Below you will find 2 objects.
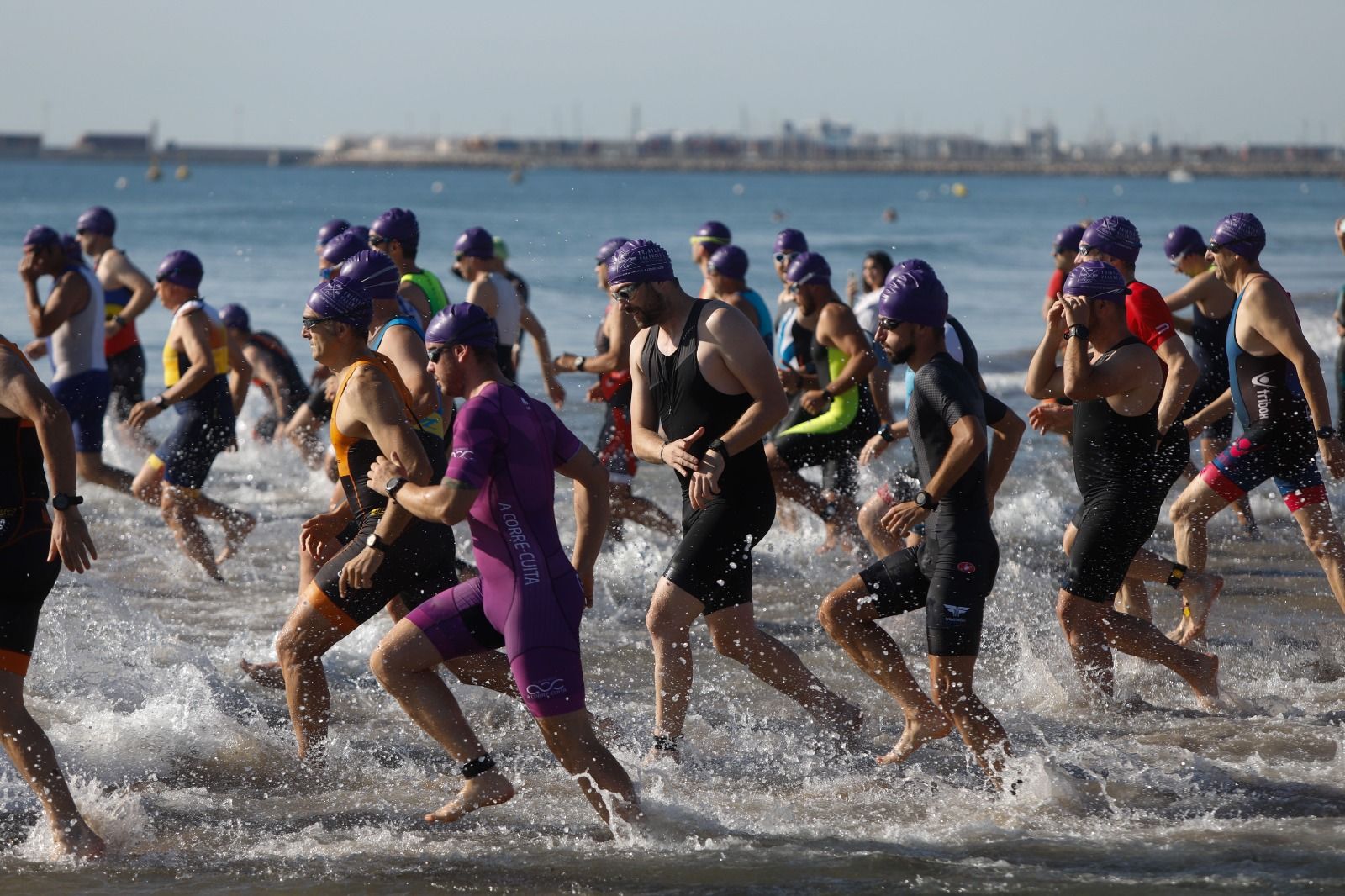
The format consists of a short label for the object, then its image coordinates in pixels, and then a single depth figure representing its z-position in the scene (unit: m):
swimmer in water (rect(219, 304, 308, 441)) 25.44
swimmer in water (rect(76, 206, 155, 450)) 22.23
